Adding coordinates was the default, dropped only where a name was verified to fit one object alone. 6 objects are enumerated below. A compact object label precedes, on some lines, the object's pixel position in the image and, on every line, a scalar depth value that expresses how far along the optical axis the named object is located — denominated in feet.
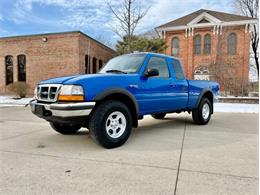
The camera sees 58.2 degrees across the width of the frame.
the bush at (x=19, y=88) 58.80
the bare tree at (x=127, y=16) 60.70
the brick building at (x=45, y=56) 60.07
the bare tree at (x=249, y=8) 108.06
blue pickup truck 13.26
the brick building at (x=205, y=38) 91.25
